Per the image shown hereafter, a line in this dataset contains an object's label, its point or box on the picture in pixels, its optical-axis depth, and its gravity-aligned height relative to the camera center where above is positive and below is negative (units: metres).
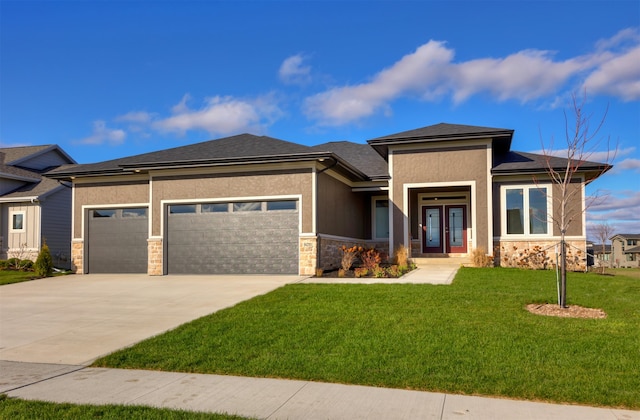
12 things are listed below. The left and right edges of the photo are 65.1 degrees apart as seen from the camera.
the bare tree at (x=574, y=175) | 16.65 +1.62
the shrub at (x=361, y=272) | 14.77 -1.49
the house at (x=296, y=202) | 16.25 +0.69
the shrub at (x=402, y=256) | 17.57 -1.22
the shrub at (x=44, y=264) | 18.08 -1.52
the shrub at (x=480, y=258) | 17.30 -1.28
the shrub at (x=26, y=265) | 21.16 -1.81
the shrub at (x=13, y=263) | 21.48 -1.77
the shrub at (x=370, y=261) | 15.68 -1.27
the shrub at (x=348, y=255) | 16.12 -1.14
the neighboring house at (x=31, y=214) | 23.92 +0.41
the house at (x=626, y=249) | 60.19 -3.50
